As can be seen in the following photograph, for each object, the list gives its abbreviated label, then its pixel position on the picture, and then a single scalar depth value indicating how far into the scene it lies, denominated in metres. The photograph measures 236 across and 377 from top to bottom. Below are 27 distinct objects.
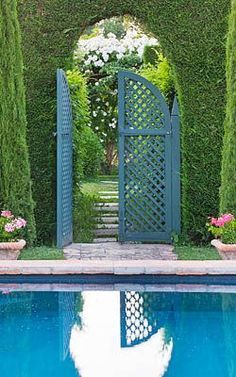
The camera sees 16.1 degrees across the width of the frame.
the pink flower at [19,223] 9.02
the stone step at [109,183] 15.37
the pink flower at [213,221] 9.07
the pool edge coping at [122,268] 8.12
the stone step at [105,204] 11.80
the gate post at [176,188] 10.22
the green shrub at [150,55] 14.89
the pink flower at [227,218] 8.93
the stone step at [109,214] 11.61
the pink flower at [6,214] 9.13
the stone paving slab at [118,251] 9.20
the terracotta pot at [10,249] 8.83
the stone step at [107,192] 13.12
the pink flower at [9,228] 8.90
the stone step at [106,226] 11.24
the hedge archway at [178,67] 9.90
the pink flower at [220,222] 8.94
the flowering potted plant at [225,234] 8.74
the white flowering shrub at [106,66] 16.02
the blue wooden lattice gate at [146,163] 10.23
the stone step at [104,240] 10.70
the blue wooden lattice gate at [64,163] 9.61
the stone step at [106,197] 12.36
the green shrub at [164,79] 11.20
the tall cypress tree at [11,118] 9.38
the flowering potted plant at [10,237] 8.84
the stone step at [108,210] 11.69
